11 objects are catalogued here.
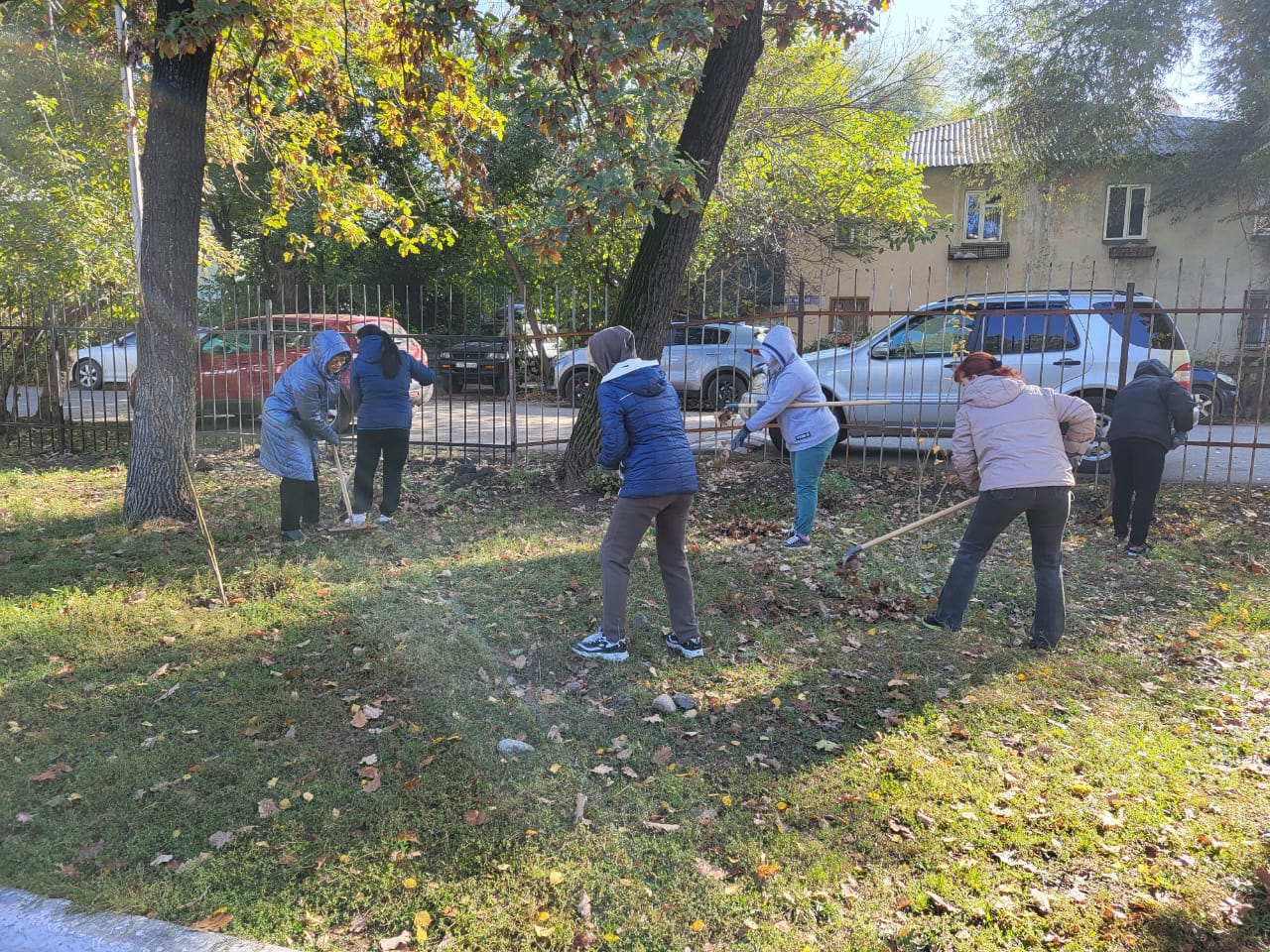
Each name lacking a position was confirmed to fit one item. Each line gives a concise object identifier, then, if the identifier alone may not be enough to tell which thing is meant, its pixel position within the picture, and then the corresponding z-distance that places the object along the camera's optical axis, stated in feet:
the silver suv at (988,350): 30.14
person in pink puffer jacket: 16.37
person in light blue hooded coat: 22.02
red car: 35.94
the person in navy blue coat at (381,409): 24.04
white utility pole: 35.36
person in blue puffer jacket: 14.93
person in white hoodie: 22.39
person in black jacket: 23.13
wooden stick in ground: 17.98
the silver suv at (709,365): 44.47
